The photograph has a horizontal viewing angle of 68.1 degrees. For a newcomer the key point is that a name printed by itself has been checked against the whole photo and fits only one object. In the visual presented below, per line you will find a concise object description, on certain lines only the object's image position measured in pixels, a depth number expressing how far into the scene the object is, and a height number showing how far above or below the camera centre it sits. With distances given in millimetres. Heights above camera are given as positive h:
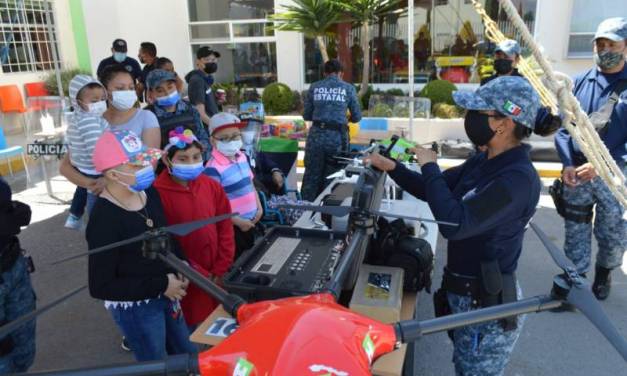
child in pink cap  2178 -865
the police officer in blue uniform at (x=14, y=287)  2541 -1205
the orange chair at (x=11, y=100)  10711 -715
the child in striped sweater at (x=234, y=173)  3449 -806
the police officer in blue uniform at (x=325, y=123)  5965 -812
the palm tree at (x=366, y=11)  10203 +985
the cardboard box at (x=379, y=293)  2129 -1112
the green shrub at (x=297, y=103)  11655 -1069
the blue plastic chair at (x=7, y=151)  7548 -1306
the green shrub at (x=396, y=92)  11211 -852
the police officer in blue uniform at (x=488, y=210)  1918 -632
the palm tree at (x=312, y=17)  10391 +908
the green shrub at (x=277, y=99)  11352 -934
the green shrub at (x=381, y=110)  6586 -740
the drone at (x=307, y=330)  1011 -630
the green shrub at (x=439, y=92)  10172 -800
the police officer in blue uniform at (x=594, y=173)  3598 -944
